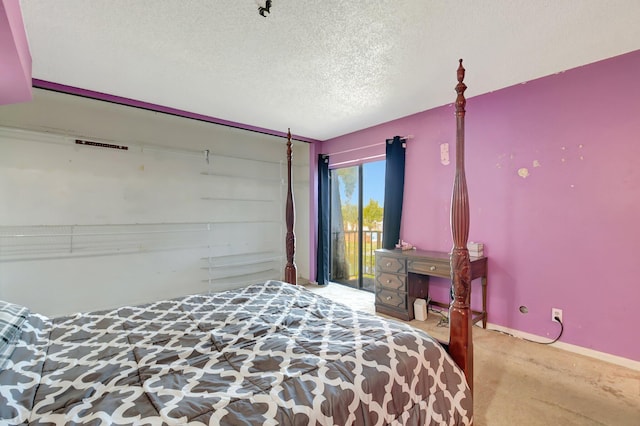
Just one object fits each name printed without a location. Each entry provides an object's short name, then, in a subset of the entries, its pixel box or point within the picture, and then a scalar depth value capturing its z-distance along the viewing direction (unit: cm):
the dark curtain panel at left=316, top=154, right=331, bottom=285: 474
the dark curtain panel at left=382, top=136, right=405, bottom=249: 371
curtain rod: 369
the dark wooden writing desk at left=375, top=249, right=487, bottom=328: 295
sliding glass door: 434
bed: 94
